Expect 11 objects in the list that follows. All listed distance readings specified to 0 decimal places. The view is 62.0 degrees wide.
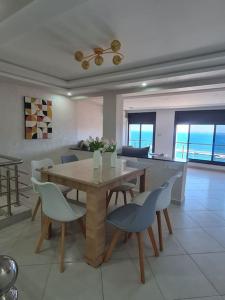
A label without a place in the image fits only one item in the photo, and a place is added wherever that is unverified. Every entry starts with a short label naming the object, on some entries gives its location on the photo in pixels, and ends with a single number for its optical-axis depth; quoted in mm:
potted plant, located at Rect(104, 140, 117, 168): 2470
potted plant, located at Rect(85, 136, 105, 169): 2422
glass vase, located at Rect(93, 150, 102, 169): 2451
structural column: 4383
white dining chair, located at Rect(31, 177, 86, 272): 1750
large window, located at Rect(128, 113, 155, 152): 8469
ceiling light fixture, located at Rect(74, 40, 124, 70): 2060
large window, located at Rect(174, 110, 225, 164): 6959
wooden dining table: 1812
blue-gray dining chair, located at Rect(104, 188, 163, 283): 1668
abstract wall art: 3969
